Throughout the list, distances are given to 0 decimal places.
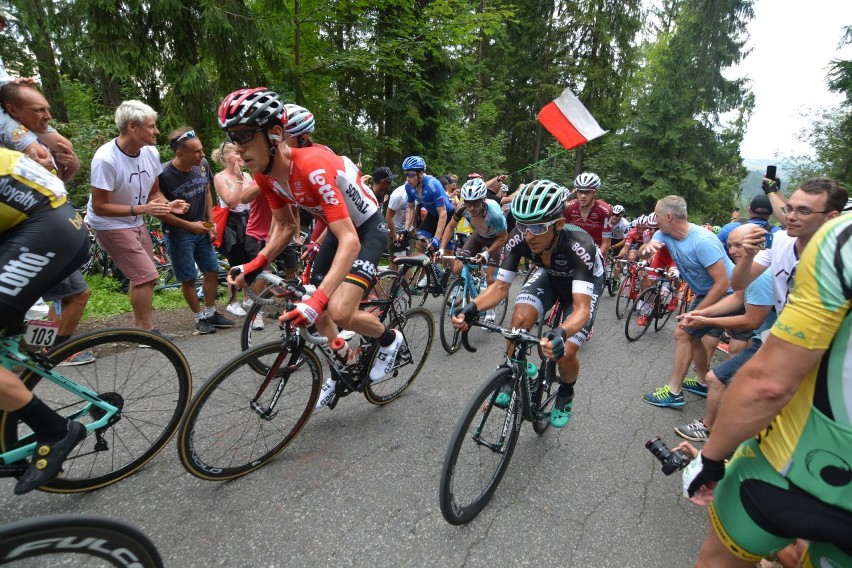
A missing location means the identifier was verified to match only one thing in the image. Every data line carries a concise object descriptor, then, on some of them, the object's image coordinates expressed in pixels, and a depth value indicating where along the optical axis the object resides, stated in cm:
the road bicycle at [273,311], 384
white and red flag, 1134
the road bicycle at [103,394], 210
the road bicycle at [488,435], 231
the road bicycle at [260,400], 244
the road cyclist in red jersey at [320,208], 250
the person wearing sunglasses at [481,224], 544
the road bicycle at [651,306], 619
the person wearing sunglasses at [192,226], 441
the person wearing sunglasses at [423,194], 658
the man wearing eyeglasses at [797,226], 248
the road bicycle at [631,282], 725
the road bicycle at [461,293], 501
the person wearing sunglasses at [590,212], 655
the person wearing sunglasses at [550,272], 290
